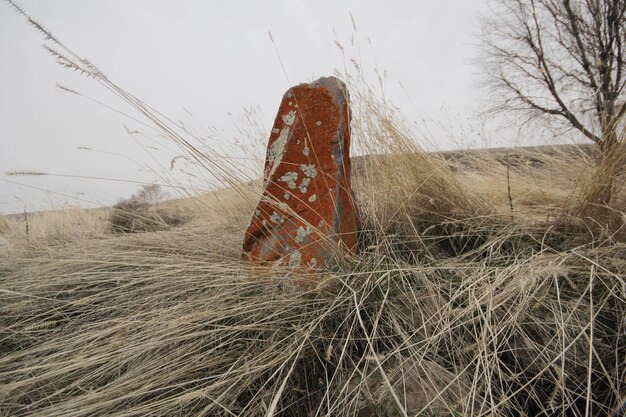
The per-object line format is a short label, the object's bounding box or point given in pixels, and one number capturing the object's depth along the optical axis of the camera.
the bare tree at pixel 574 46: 8.83
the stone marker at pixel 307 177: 1.51
